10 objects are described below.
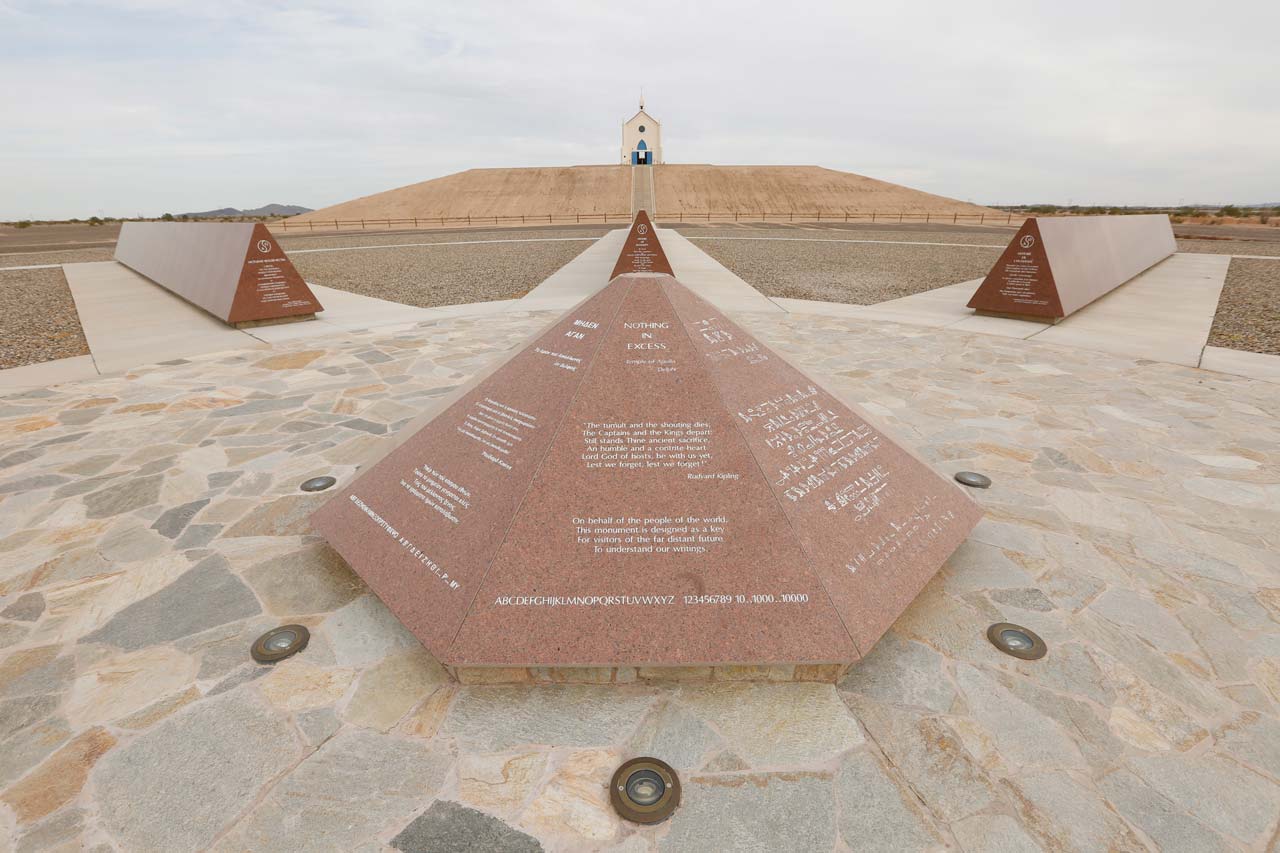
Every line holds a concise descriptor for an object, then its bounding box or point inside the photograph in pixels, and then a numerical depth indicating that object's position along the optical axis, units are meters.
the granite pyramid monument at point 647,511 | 2.51
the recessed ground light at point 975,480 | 4.25
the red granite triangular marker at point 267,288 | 9.09
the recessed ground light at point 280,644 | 2.70
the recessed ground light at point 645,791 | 2.02
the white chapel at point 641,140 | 72.38
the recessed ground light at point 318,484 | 4.25
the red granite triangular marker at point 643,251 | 11.16
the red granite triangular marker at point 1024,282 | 9.27
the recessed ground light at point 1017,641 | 2.69
